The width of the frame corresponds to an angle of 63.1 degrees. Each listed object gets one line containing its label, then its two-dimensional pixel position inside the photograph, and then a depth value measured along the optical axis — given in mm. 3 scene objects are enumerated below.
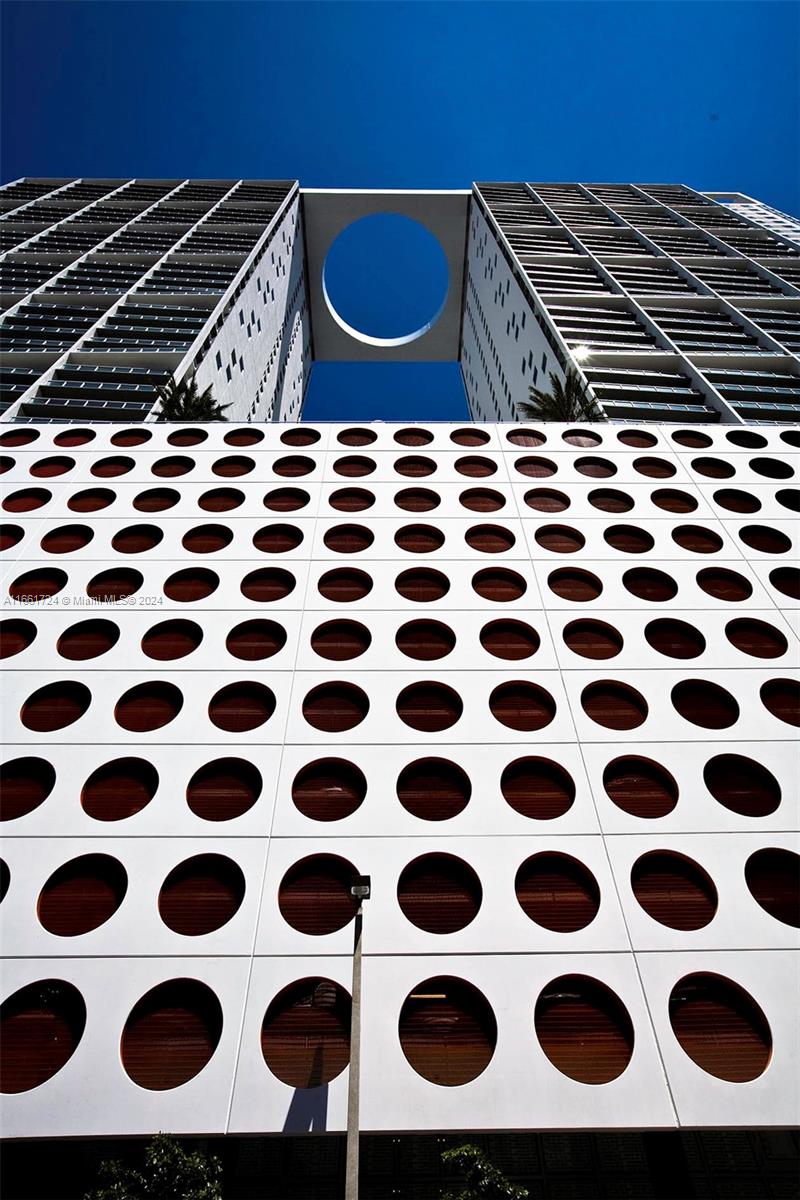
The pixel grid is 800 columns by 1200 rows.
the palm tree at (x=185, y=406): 29219
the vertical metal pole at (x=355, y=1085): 6809
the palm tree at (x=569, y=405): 29219
